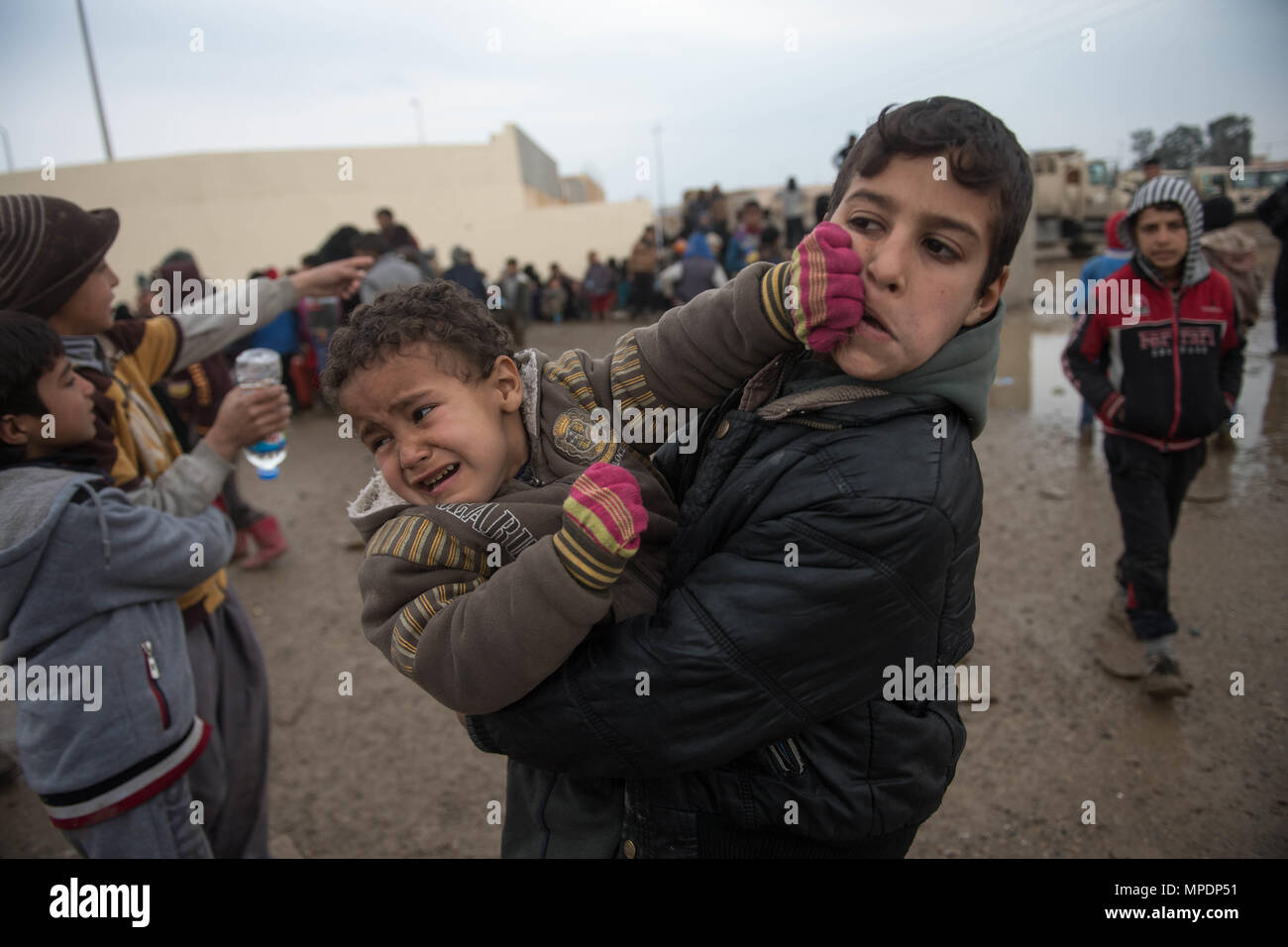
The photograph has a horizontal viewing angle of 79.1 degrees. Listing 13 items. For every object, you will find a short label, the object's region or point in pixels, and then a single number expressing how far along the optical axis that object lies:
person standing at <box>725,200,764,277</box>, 11.61
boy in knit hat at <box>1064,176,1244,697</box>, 3.77
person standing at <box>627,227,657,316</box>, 17.42
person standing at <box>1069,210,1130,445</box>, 5.57
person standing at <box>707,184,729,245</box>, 15.34
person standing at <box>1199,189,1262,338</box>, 5.48
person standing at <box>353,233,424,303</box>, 7.08
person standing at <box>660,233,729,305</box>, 9.00
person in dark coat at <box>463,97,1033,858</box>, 1.20
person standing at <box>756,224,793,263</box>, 11.09
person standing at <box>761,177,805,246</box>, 13.38
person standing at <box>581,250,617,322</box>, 18.09
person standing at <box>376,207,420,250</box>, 8.59
